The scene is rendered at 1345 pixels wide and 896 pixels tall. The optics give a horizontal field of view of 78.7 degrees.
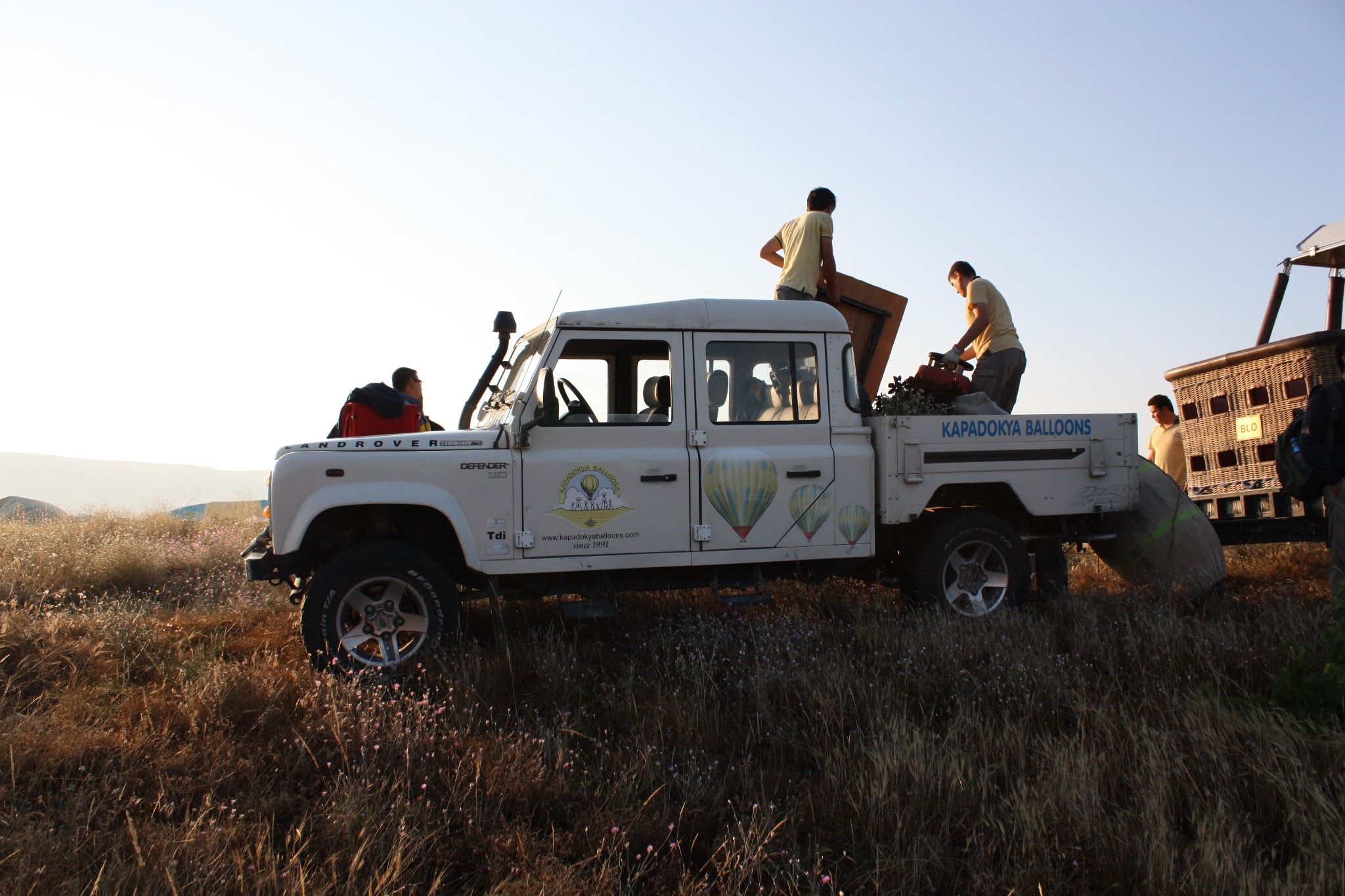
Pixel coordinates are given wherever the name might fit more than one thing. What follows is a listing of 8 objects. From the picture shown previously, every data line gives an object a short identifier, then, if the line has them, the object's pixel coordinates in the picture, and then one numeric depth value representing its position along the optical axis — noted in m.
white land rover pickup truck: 4.70
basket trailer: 6.56
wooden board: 6.48
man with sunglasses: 7.04
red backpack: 5.94
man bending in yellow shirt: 6.67
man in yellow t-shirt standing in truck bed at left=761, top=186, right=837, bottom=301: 6.24
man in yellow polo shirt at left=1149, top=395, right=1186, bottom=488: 8.25
